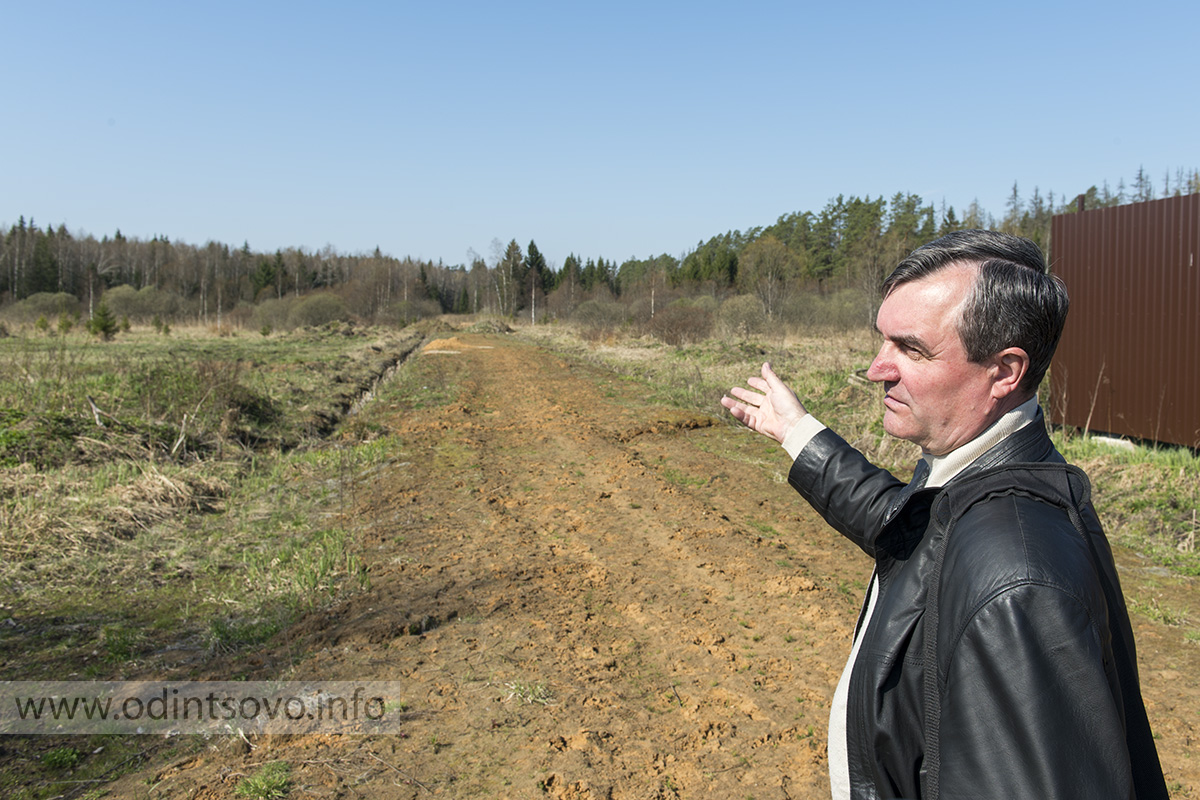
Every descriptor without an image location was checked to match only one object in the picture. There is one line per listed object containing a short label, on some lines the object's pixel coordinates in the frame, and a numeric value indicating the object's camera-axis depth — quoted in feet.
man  3.14
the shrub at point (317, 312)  176.65
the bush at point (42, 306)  154.92
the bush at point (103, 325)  107.95
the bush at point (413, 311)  212.43
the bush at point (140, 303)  183.11
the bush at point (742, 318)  89.86
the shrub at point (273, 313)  175.42
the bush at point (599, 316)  126.45
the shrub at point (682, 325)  85.25
